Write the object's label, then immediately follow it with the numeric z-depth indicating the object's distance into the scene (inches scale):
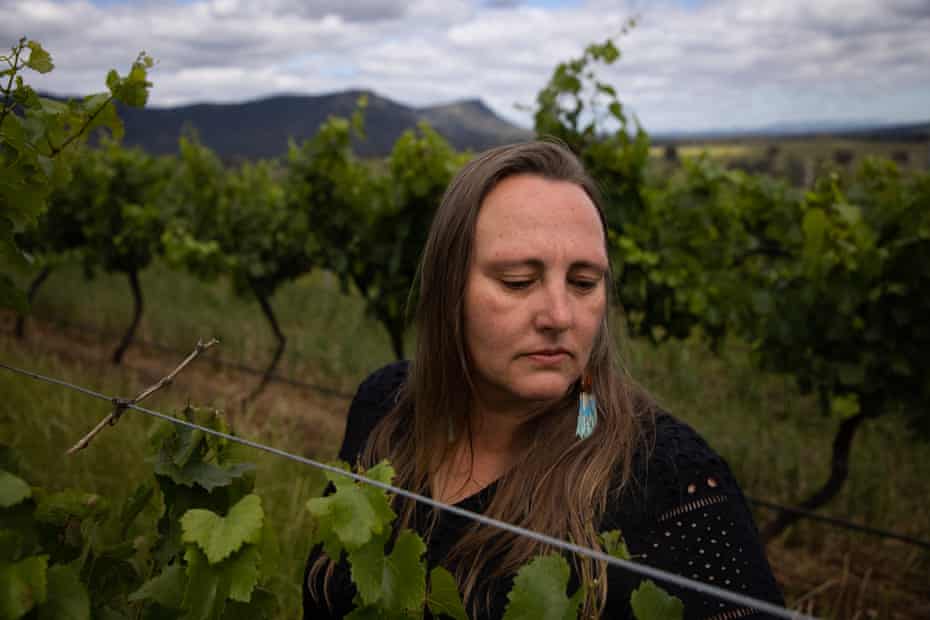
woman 49.5
